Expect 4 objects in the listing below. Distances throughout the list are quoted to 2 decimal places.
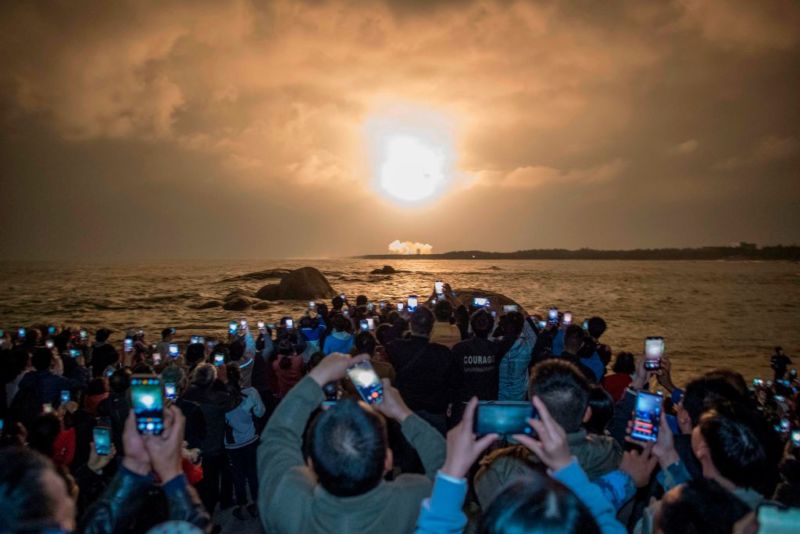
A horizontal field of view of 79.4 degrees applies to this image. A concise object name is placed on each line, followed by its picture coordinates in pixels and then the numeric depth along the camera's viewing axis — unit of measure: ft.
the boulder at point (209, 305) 156.36
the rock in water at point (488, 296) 63.46
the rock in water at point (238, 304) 145.89
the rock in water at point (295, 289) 157.89
